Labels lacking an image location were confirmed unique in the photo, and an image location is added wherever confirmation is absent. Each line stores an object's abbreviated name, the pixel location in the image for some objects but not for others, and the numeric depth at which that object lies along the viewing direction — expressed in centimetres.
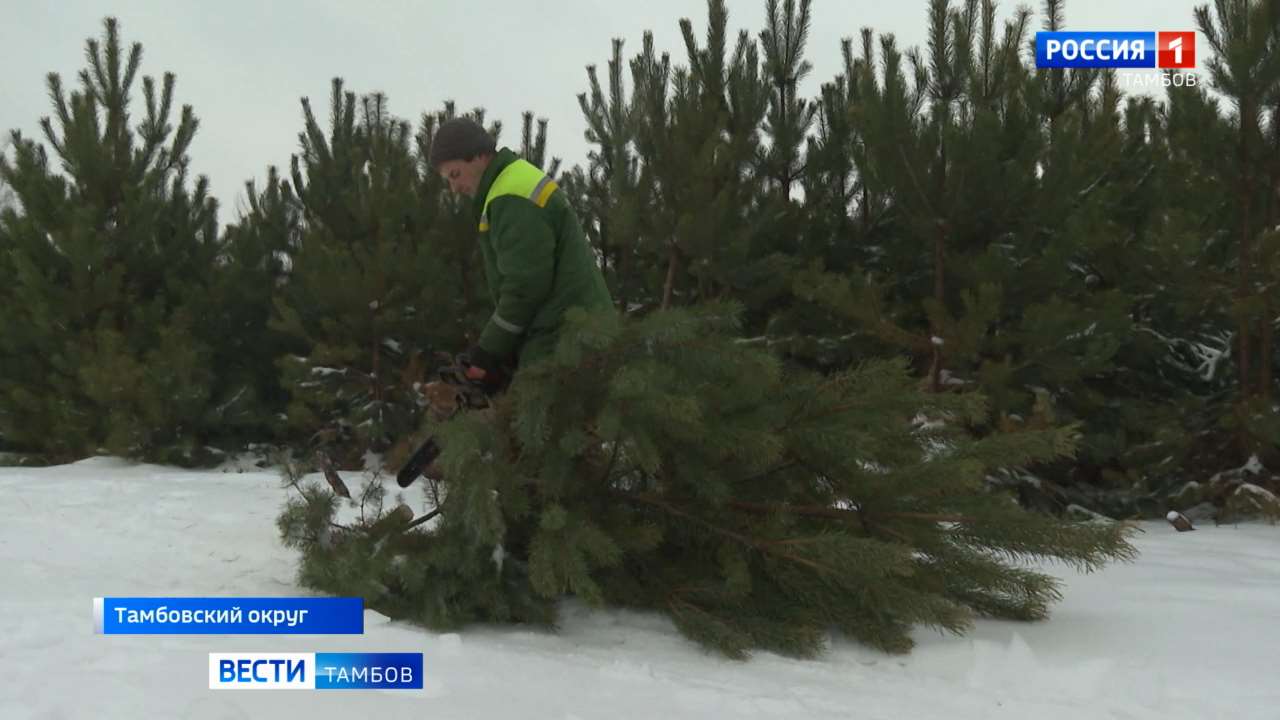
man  373
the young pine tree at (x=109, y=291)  884
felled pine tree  330
